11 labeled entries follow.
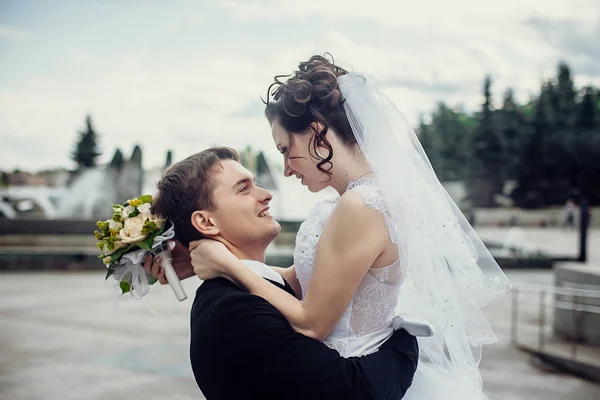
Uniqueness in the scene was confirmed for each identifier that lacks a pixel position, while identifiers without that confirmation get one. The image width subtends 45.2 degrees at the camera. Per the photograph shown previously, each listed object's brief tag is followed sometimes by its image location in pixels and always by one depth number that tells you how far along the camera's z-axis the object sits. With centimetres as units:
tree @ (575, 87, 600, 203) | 4094
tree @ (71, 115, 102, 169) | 5328
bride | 211
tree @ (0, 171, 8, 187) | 3958
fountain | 1658
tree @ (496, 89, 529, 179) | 4400
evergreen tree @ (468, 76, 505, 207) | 4531
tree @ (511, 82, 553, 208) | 4244
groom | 196
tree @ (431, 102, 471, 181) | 5048
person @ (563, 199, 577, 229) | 3480
